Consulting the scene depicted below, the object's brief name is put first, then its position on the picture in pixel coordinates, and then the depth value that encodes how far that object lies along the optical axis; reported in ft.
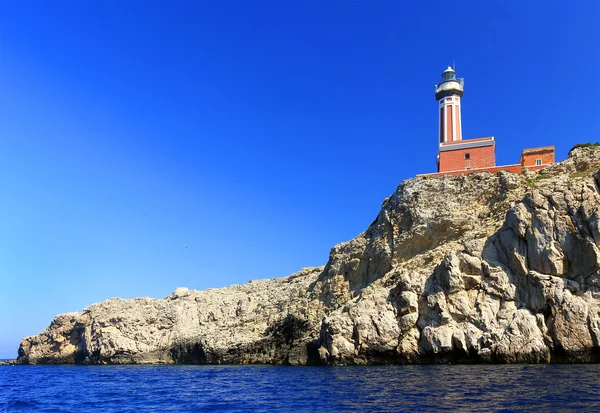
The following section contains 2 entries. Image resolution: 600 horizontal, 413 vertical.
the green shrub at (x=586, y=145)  163.73
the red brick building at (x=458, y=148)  187.21
